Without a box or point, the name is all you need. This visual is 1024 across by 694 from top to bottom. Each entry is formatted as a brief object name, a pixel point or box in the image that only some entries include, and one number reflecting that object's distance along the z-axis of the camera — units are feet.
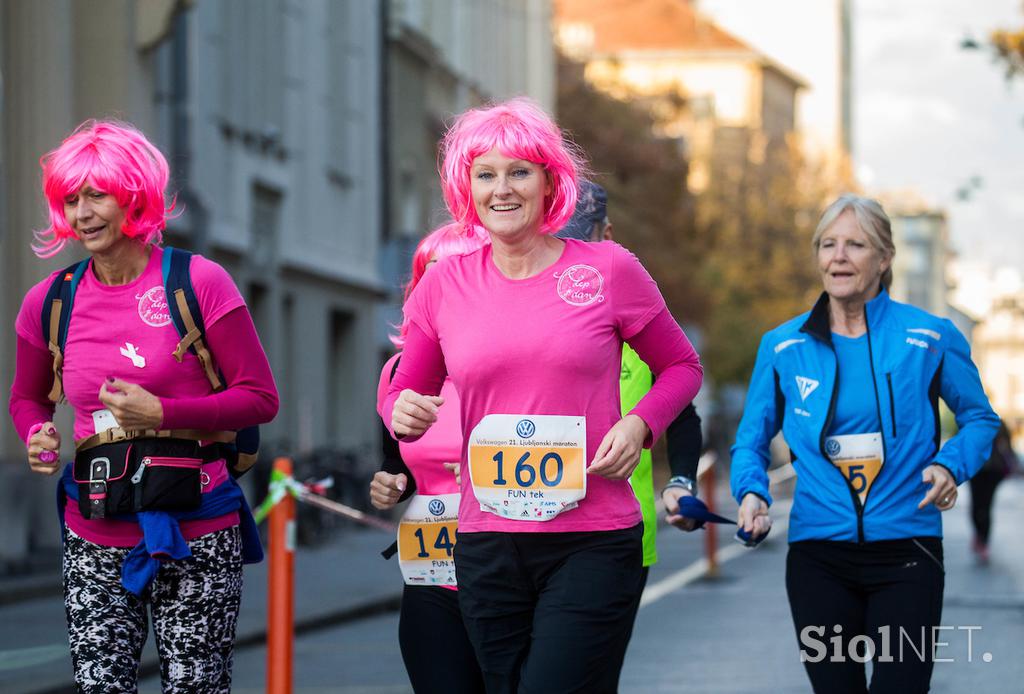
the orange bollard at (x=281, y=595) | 52.33
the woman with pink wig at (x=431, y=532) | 32.21
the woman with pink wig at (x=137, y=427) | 30.09
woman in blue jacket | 34.04
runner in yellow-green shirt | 33.39
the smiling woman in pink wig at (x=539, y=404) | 27.49
